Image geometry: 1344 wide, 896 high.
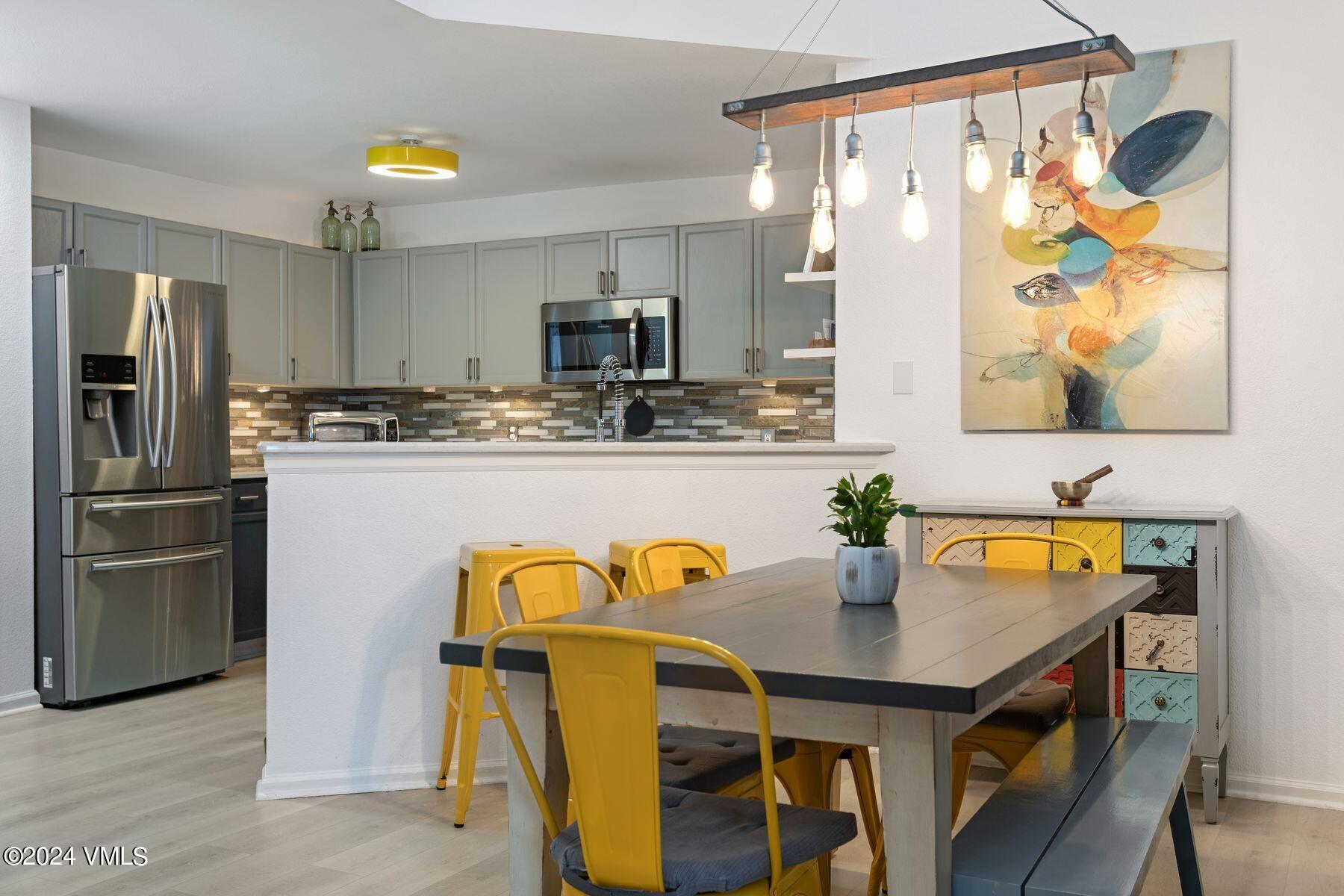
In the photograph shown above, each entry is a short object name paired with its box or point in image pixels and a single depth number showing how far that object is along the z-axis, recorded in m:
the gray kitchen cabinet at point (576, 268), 6.18
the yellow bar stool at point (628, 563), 3.56
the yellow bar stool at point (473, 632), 3.22
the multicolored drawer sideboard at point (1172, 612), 3.24
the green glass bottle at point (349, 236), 6.67
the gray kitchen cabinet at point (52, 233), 4.96
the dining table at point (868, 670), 1.56
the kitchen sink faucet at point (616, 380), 6.05
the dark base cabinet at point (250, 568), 5.52
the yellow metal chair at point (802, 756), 2.45
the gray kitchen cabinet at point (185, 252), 5.54
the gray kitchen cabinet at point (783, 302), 5.64
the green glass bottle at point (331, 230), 6.65
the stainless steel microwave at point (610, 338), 5.94
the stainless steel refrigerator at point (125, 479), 4.63
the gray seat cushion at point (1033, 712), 2.54
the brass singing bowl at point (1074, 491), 3.56
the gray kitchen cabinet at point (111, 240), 5.17
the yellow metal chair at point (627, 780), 1.62
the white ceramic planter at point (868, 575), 2.29
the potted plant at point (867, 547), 2.29
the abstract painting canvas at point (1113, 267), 3.61
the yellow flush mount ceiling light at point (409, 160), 5.32
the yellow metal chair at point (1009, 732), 2.54
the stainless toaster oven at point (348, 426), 5.95
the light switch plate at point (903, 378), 4.09
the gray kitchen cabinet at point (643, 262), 6.00
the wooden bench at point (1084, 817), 1.64
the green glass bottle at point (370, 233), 6.69
